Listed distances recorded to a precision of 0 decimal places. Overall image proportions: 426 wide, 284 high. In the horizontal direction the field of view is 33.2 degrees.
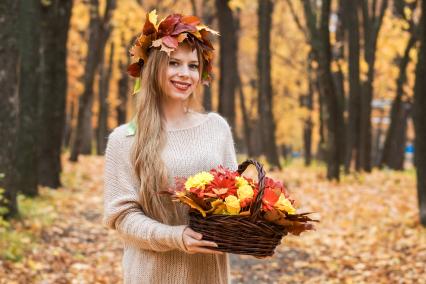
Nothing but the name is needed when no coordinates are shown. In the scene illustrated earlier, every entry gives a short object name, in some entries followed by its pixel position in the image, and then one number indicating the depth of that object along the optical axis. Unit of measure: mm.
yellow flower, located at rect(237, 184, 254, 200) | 3027
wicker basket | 2963
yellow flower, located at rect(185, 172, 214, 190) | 3072
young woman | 3385
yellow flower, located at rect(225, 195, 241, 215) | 2994
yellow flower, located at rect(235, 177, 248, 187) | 3127
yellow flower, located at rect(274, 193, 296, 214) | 3026
